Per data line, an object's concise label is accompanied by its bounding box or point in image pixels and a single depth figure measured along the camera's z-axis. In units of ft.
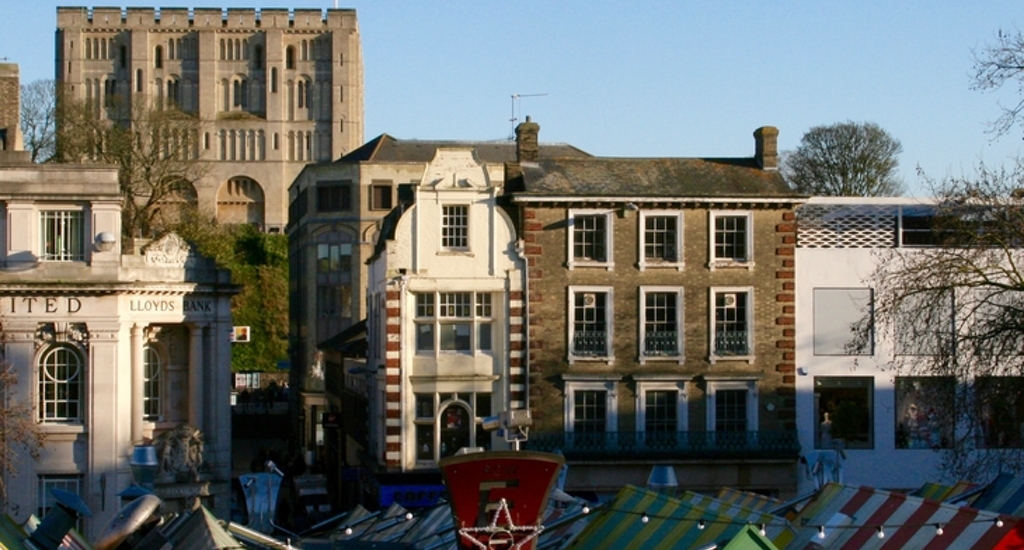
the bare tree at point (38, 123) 296.30
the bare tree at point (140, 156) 271.49
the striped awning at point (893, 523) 64.54
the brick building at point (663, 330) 146.92
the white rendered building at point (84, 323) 140.97
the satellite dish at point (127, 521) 88.84
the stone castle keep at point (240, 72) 523.70
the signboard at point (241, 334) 318.24
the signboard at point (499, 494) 71.31
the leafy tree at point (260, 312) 353.72
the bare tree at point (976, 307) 117.19
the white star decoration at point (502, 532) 71.31
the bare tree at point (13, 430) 121.97
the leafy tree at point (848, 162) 269.44
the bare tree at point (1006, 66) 110.11
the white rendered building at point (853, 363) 149.28
